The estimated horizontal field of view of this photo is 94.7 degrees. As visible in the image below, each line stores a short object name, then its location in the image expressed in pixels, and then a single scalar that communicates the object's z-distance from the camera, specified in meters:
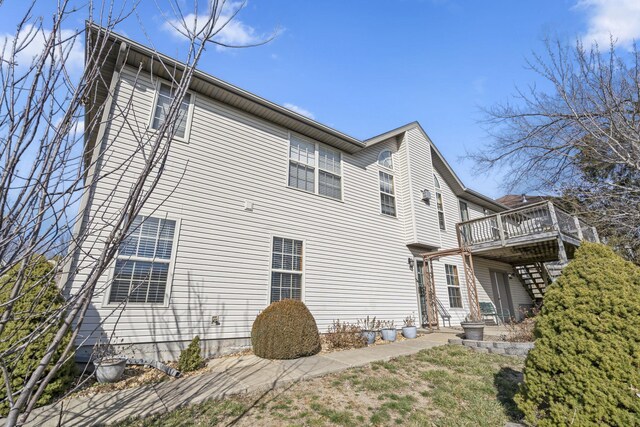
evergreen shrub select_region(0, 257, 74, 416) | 3.54
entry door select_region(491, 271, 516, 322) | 14.34
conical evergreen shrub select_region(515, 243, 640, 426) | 2.33
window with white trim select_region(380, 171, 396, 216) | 11.14
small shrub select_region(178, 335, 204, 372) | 5.29
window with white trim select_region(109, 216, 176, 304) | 5.80
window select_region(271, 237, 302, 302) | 7.68
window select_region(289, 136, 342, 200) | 9.22
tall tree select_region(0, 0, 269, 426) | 1.33
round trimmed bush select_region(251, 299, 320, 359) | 6.11
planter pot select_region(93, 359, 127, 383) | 4.54
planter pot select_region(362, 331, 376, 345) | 8.11
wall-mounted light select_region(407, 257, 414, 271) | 10.98
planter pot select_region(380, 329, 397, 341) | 8.65
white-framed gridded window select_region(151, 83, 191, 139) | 7.10
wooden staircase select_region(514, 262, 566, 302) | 14.50
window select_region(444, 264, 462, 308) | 12.13
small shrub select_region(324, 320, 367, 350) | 7.42
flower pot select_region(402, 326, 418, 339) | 9.08
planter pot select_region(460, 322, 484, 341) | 7.63
